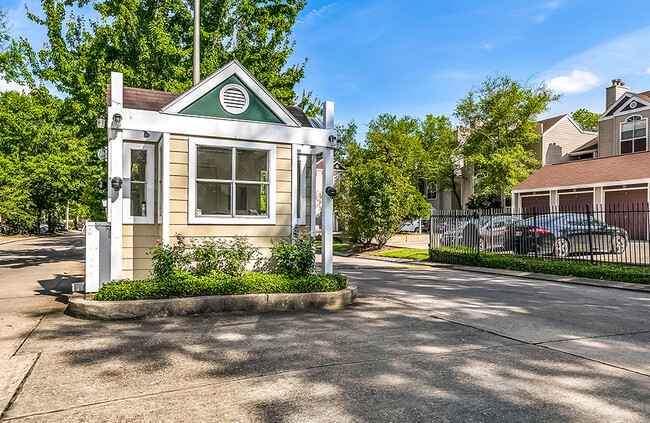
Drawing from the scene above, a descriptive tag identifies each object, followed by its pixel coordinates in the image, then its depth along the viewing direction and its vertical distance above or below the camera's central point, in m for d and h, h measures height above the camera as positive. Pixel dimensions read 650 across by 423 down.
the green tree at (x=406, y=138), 39.78 +7.63
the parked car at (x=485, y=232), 16.15 -0.41
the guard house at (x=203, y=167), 7.50 +1.03
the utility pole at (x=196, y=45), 12.42 +4.99
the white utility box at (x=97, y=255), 7.27 -0.51
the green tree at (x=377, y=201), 21.69 +1.01
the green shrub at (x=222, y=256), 7.66 -0.57
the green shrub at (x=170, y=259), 7.25 -0.60
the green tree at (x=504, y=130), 33.31 +7.06
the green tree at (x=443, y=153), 39.12 +6.03
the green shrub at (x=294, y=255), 8.15 -0.60
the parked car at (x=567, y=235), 13.93 -0.49
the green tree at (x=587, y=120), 52.45 +11.95
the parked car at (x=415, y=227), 36.83 -0.46
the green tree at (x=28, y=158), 33.91 +5.21
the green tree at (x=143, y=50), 14.83 +6.08
